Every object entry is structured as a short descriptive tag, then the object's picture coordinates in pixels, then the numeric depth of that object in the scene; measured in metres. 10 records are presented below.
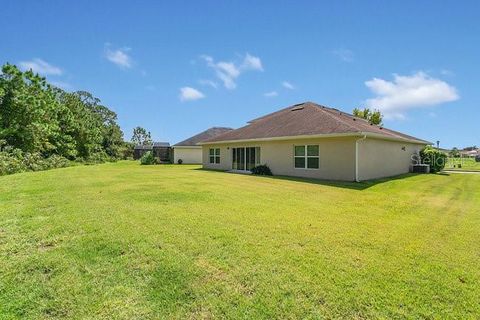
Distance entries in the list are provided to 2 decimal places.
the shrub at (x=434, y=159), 21.92
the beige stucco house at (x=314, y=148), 15.12
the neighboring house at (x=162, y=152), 41.69
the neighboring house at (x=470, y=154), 67.51
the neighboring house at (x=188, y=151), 37.25
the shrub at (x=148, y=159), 36.91
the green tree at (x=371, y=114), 44.31
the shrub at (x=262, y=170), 19.12
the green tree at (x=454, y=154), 49.90
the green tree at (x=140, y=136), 103.19
